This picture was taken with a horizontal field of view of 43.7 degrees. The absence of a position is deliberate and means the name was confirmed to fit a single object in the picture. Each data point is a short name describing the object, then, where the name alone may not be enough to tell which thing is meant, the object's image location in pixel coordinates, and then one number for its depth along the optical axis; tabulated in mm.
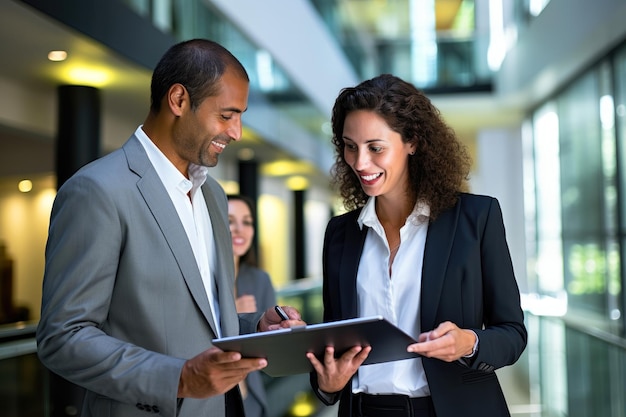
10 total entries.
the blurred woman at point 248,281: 4703
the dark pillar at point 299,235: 19922
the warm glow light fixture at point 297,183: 18531
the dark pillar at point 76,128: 6621
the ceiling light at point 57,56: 5891
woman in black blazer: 2330
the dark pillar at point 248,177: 13398
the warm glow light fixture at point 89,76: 6414
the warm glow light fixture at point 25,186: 9930
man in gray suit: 1888
